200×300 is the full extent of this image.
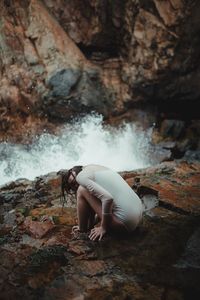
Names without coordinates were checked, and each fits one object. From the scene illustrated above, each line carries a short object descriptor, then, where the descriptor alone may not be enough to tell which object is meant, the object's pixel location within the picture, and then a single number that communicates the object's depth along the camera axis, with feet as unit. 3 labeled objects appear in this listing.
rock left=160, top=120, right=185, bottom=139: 35.50
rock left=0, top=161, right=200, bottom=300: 10.19
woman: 11.87
